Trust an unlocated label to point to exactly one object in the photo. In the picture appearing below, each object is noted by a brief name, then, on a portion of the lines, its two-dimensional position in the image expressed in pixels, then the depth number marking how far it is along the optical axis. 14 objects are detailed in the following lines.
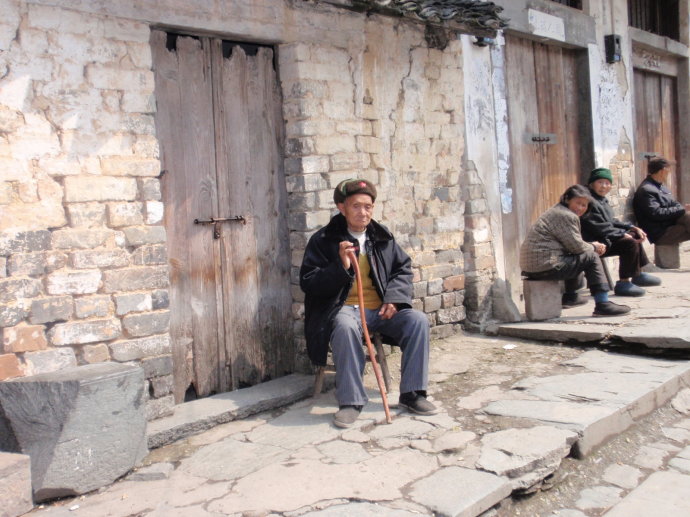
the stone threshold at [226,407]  3.97
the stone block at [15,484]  2.97
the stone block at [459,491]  2.92
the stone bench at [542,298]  6.14
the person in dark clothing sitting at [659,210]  7.95
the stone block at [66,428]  3.26
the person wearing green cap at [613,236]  6.76
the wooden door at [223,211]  4.50
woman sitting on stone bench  5.96
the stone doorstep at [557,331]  5.48
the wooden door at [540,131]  6.96
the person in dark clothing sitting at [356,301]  4.10
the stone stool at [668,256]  8.36
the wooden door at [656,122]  9.17
